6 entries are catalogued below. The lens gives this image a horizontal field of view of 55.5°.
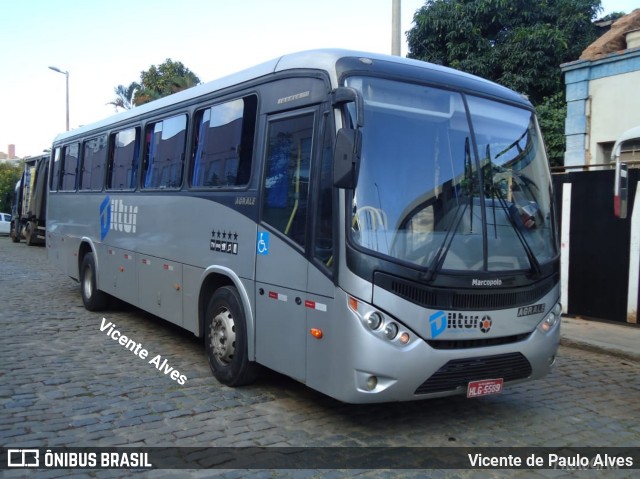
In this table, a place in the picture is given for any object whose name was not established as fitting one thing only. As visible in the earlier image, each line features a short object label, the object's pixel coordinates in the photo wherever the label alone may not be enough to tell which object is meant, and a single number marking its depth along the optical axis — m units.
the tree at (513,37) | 17.98
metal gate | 9.45
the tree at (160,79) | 33.75
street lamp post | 35.12
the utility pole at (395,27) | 11.43
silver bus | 4.52
